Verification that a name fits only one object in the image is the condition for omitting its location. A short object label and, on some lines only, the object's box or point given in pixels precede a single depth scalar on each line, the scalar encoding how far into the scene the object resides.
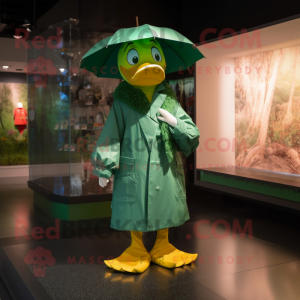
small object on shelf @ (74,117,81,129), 4.27
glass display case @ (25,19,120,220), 4.21
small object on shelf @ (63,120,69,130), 4.26
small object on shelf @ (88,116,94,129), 4.38
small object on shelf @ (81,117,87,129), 4.32
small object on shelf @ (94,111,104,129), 4.45
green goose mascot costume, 2.53
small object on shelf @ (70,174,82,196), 4.20
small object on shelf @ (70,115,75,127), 4.24
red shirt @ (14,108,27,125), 9.18
